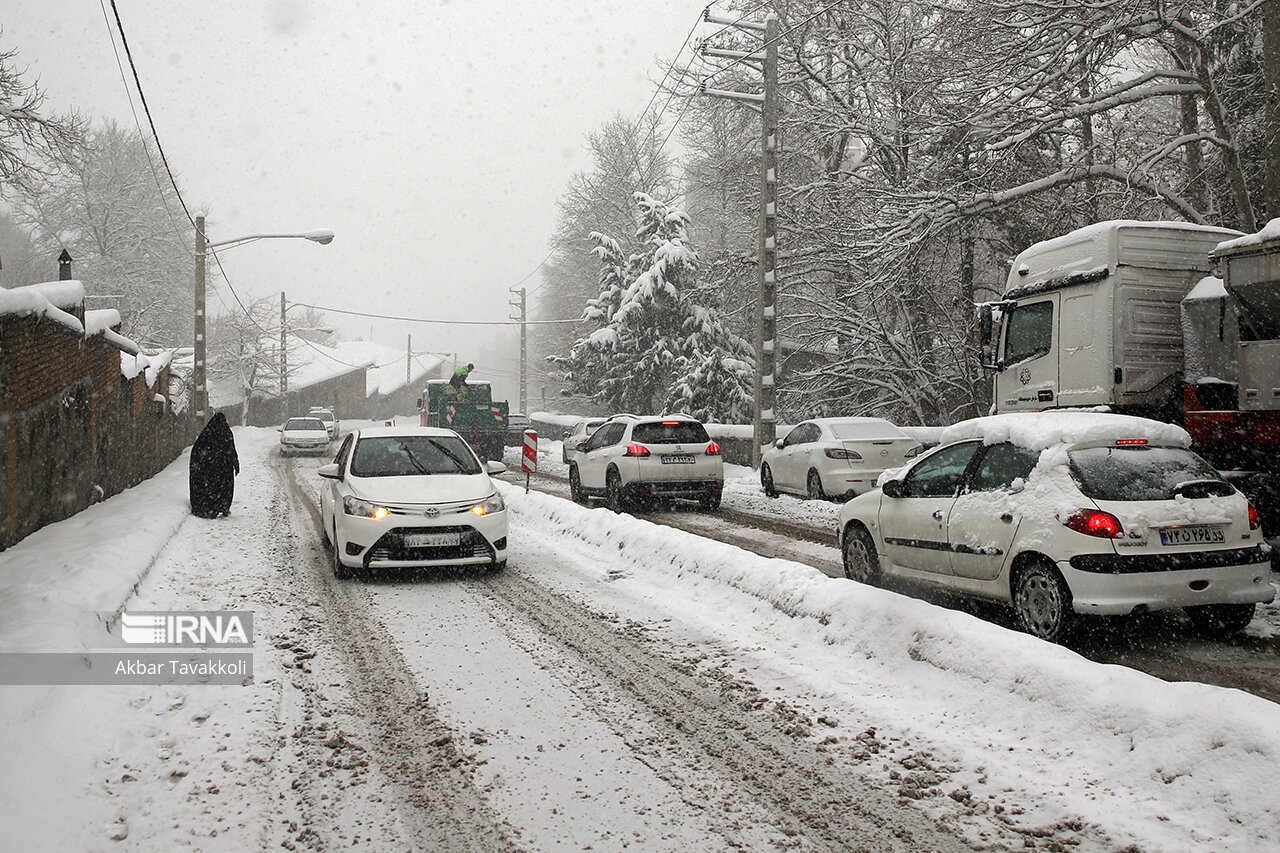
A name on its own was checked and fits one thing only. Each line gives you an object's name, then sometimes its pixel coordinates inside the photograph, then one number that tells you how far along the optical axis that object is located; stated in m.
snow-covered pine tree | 30.47
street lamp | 24.27
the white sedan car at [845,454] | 14.91
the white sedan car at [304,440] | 32.56
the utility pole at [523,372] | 54.75
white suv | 14.70
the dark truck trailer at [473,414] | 26.45
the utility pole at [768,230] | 18.67
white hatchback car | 5.83
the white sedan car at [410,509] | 8.67
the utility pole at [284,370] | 59.74
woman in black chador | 13.90
